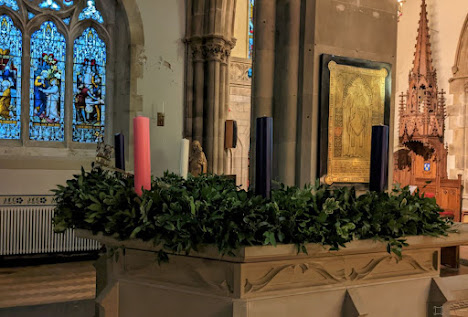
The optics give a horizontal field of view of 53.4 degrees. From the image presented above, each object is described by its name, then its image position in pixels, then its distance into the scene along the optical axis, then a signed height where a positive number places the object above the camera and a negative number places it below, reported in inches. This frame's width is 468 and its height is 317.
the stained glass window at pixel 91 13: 284.7 +80.8
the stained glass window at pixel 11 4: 268.4 +80.0
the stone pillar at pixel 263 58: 134.8 +26.3
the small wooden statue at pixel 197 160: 272.1 -7.8
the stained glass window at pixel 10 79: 267.0 +36.5
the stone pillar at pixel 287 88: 127.2 +17.1
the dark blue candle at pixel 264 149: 53.8 -0.1
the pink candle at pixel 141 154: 58.4 -1.1
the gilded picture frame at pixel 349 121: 123.0 +7.9
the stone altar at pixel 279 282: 52.9 -16.8
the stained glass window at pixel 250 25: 401.6 +106.6
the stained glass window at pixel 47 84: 273.3 +35.0
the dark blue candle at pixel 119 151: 77.3 -1.1
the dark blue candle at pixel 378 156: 62.8 -0.6
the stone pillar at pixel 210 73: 298.4 +49.1
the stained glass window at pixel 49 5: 277.3 +82.9
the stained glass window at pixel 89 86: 283.3 +35.5
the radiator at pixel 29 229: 248.7 -46.9
